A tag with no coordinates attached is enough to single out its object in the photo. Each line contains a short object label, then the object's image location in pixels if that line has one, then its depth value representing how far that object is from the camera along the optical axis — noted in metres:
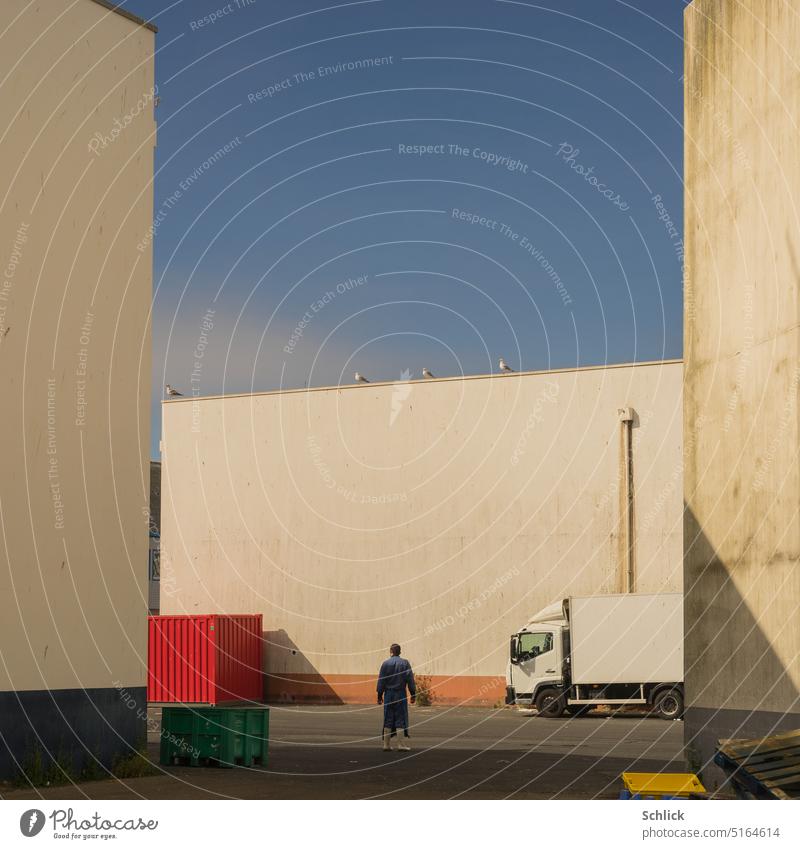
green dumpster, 16.80
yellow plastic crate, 10.57
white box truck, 31.89
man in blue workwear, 20.52
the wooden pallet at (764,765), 9.20
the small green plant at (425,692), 36.62
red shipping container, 36.69
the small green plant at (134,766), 15.27
